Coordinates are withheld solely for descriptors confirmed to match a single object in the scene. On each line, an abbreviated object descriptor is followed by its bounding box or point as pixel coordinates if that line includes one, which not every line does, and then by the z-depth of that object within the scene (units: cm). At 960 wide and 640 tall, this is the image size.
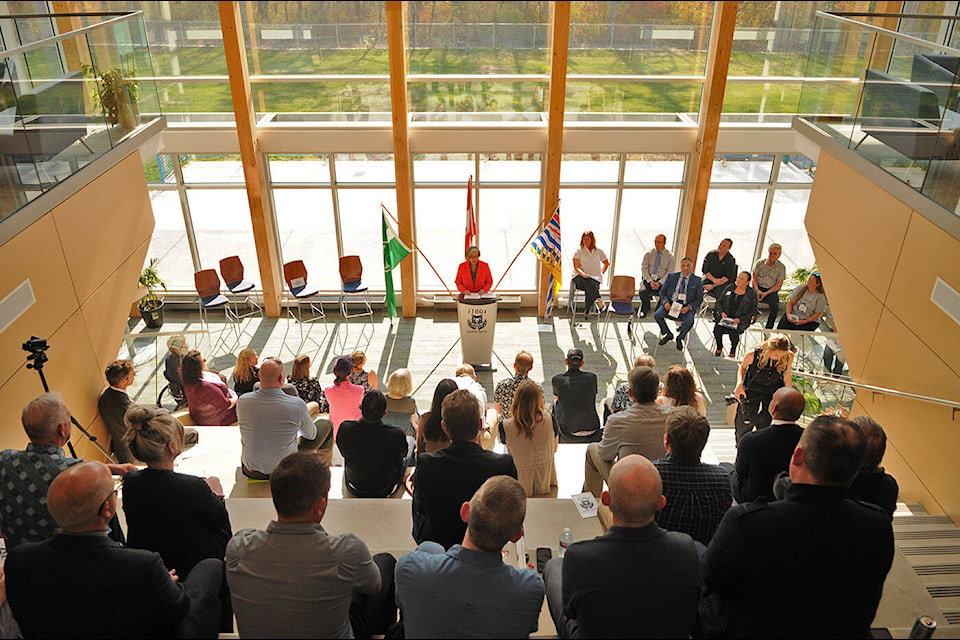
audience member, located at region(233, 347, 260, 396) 623
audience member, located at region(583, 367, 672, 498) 430
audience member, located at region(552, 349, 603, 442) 612
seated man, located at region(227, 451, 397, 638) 251
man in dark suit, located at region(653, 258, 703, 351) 861
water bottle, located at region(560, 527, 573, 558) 397
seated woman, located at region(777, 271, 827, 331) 808
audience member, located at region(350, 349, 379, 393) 633
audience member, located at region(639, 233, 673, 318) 924
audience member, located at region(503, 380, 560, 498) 455
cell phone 370
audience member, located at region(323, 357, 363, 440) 595
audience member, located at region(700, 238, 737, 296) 897
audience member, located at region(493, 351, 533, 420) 586
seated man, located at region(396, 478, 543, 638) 246
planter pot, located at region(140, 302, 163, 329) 943
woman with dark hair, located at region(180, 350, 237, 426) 613
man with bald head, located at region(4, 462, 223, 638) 245
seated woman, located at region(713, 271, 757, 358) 834
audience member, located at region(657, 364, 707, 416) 474
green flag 831
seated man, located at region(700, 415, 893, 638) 249
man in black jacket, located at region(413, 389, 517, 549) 341
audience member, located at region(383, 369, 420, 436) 581
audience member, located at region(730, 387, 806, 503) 385
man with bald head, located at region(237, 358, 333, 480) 488
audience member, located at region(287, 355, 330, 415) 614
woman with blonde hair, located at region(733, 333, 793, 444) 593
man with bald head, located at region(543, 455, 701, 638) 246
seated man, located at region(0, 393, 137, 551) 324
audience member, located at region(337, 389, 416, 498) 461
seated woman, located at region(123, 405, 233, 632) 305
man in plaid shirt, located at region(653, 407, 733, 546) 334
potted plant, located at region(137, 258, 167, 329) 930
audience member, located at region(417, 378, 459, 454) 460
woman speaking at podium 806
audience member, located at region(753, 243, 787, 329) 876
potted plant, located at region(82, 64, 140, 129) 674
